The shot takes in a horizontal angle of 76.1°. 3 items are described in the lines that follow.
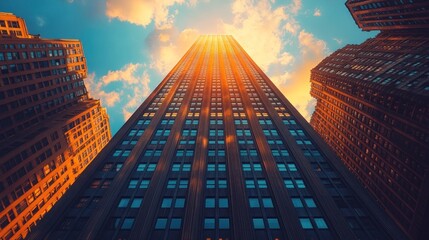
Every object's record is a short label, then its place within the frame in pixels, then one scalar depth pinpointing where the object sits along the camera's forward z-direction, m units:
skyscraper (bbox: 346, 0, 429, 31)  79.31
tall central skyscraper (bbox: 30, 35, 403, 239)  34.50
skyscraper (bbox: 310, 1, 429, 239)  60.31
